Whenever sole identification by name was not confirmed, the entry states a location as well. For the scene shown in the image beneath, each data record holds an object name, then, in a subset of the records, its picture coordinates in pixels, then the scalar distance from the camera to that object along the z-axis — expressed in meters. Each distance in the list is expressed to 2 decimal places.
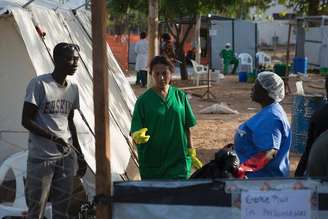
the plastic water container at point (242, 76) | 23.11
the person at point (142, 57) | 18.75
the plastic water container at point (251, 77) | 22.47
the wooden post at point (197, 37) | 23.36
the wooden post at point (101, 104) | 3.43
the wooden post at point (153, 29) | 11.31
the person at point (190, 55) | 28.49
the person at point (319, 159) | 3.81
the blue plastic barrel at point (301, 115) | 9.80
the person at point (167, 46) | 19.43
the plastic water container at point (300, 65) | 25.48
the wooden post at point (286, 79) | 18.67
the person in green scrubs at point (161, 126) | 4.99
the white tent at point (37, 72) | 6.79
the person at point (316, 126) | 4.33
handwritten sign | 3.33
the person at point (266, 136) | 4.26
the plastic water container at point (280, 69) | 21.14
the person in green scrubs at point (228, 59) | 26.45
